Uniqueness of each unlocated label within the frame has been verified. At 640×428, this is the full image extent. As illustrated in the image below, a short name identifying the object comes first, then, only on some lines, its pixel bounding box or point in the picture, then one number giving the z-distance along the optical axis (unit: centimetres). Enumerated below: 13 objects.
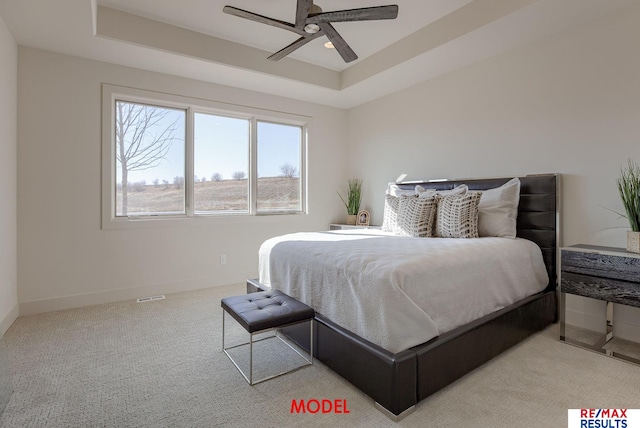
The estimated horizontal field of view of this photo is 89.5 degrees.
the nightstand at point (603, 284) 220
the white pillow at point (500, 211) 294
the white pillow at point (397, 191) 381
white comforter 172
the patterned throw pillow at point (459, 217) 292
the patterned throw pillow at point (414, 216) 312
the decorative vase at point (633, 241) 228
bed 166
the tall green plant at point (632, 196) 231
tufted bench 193
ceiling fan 226
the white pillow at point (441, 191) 325
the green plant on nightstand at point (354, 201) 511
